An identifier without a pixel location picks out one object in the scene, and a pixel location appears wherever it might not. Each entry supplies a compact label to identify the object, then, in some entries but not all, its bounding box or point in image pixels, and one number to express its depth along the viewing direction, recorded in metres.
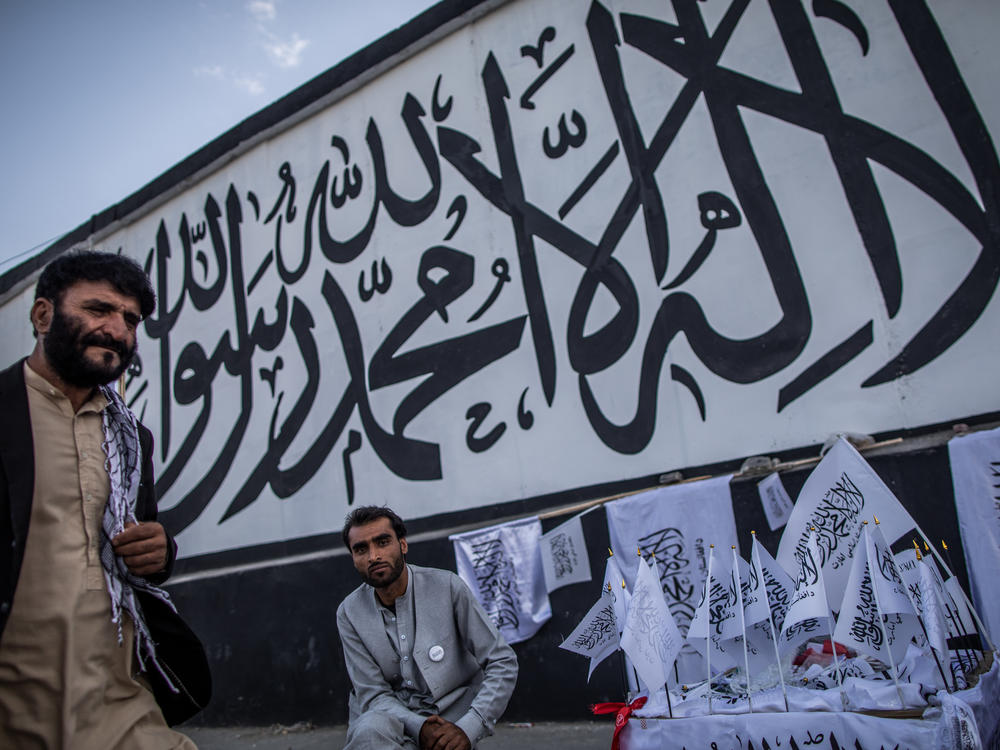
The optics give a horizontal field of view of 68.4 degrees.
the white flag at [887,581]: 2.21
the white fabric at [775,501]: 3.57
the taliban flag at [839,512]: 2.62
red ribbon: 2.42
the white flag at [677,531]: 3.63
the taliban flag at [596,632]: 2.60
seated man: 2.21
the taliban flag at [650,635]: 2.34
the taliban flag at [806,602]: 2.21
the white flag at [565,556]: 4.12
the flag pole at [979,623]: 2.26
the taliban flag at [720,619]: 2.43
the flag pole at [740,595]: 2.27
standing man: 1.33
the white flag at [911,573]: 2.28
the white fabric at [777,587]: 2.62
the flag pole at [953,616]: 2.29
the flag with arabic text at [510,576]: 4.22
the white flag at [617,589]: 2.54
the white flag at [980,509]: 2.96
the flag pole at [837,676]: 2.15
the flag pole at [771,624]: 2.22
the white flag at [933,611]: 2.08
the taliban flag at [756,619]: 2.41
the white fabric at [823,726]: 1.94
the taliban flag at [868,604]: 2.22
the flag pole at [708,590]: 2.45
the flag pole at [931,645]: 2.08
